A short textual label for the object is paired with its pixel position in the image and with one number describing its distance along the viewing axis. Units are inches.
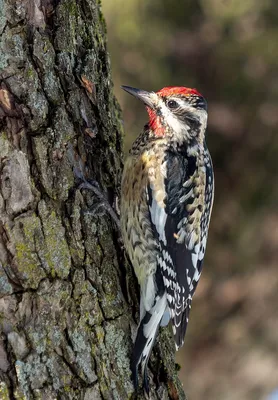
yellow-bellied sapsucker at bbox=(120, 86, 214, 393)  263.0
